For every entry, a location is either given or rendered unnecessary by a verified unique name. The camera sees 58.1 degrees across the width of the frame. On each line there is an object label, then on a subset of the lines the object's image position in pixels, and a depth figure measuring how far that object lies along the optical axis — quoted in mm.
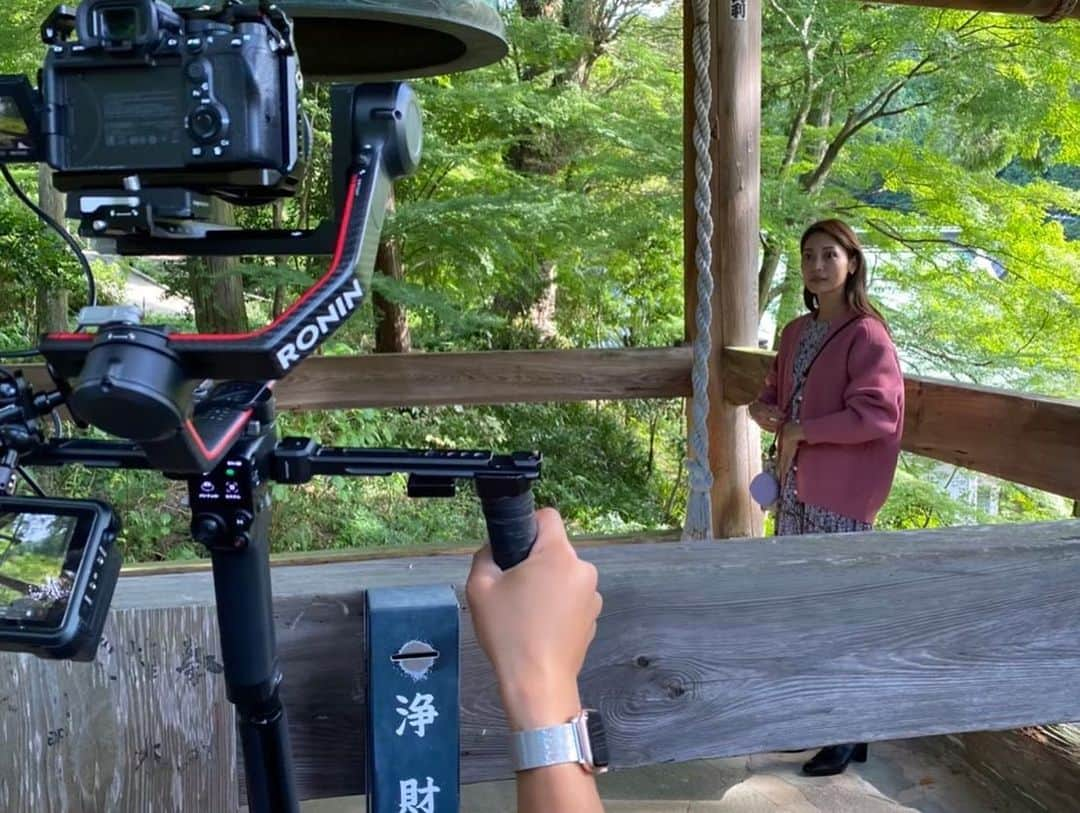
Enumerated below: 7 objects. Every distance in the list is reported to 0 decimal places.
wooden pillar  3375
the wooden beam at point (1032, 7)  2160
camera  604
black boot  2549
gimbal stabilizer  527
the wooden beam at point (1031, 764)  2291
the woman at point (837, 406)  2469
